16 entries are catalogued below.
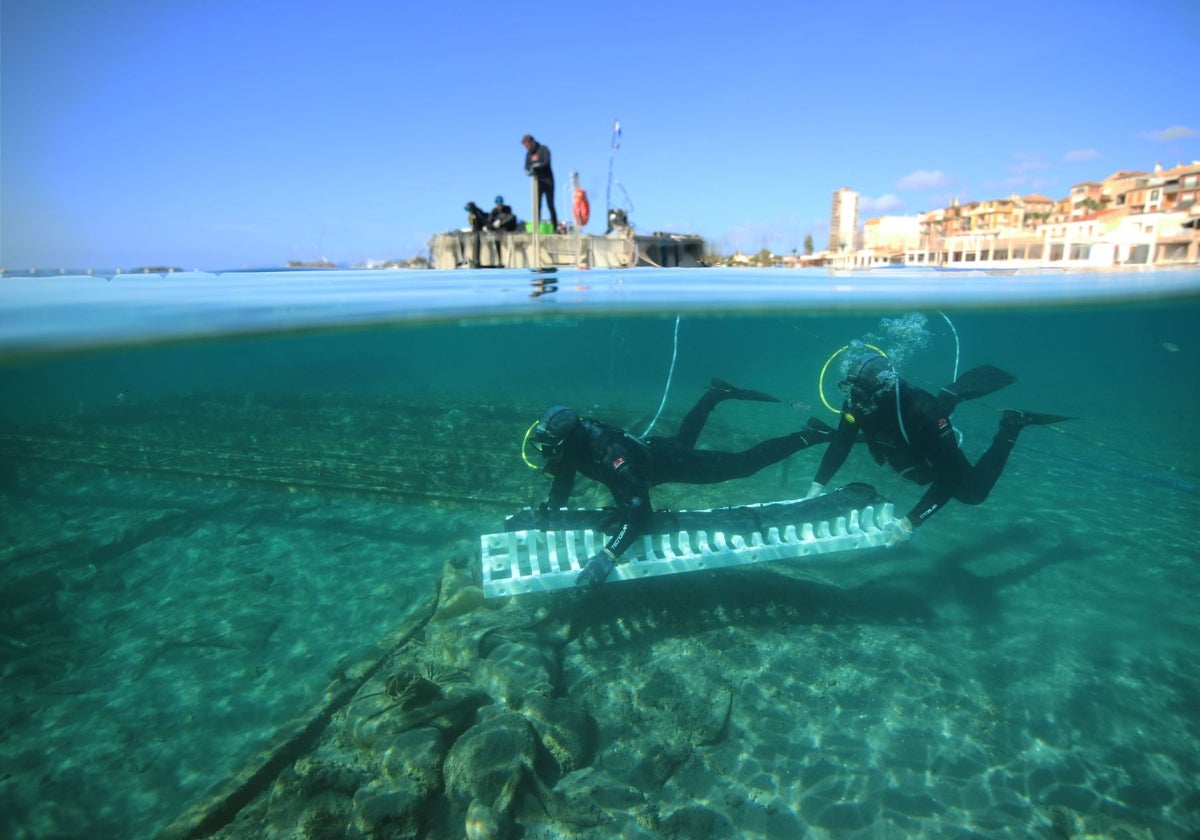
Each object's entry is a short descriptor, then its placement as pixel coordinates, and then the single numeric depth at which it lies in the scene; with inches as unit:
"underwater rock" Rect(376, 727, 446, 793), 168.6
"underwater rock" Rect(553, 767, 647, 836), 161.0
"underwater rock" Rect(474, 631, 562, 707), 203.2
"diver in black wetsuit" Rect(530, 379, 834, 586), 215.9
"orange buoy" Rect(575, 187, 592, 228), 658.2
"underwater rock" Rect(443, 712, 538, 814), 162.2
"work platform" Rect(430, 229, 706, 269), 600.7
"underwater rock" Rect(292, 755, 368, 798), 165.6
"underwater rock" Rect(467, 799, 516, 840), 153.2
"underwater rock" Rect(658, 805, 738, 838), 160.2
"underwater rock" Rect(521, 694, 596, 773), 182.2
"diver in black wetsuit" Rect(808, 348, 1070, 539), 241.4
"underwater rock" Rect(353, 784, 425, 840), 154.2
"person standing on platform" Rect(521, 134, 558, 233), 560.7
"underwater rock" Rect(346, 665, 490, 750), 182.5
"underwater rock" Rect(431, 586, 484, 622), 255.3
